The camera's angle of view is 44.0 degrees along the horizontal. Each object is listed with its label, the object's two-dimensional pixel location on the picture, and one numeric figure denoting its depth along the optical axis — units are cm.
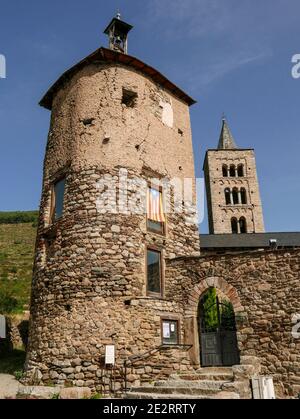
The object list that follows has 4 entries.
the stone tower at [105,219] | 1122
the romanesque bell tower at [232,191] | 4772
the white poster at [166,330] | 1188
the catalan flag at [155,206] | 1346
